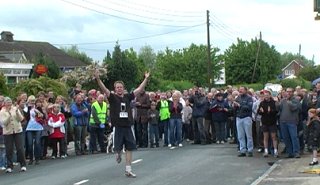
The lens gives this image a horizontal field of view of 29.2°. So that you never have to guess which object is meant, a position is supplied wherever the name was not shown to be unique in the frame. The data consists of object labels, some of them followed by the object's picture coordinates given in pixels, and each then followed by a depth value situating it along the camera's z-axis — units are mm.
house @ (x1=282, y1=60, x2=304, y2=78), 149762
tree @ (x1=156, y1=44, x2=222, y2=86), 73250
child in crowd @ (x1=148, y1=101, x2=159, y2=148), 20438
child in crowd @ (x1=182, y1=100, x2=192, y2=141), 22031
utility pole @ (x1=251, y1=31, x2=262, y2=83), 73962
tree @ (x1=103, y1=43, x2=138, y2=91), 47438
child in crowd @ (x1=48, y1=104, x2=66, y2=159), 18219
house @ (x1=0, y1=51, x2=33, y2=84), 55469
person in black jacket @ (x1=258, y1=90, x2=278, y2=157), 16344
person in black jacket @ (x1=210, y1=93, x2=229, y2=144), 20922
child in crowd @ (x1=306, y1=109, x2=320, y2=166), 14391
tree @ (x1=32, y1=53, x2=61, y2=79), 50938
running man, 13219
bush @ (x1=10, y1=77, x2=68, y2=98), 25094
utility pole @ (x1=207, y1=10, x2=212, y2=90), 50012
